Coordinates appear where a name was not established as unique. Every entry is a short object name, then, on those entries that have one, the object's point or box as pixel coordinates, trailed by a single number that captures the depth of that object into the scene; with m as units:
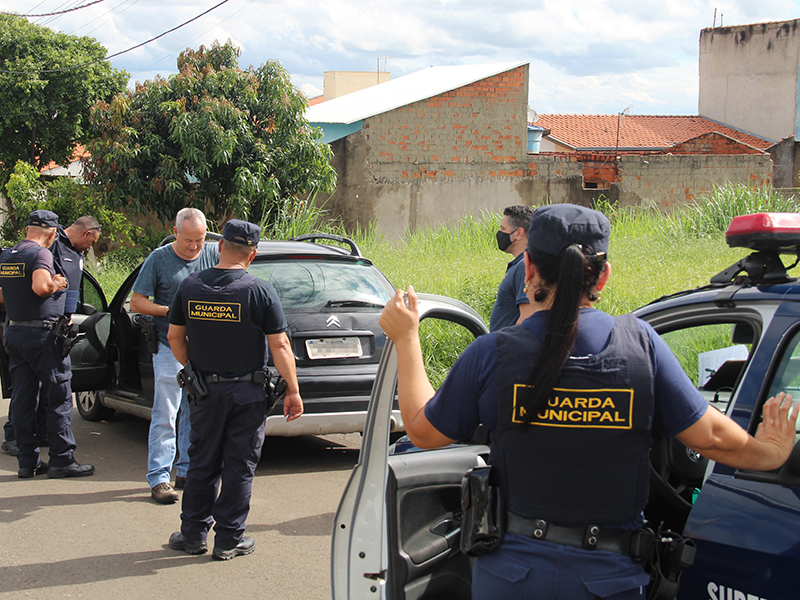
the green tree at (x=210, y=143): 13.49
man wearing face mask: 4.02
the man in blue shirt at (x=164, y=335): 5.20
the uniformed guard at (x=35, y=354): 5.69
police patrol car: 2.12
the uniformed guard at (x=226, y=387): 4.24
